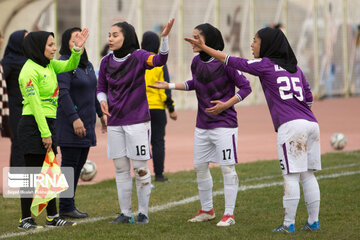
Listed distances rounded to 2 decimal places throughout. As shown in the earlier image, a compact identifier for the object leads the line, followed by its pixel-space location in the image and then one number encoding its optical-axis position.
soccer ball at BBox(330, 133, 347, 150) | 29.19
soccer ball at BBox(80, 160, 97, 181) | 22.41
